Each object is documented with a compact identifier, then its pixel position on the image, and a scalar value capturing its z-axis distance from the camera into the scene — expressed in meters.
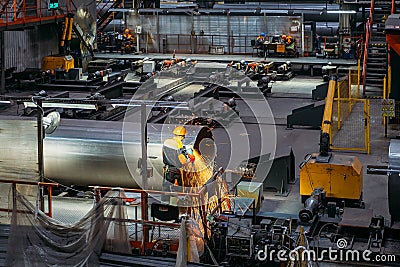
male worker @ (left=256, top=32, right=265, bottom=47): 37.42
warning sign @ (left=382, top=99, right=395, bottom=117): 22.08
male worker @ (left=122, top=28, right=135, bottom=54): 40.41
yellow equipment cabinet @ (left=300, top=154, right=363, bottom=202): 16.75
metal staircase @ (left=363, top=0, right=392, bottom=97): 27.69
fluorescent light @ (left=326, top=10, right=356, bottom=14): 34.59
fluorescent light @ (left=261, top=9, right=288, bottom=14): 38.91
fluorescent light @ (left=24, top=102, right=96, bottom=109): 13.81
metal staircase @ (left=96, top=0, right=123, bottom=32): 43.19
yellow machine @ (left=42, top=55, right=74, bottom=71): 35.69
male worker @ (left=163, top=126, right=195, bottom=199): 15.95
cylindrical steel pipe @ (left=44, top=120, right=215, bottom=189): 16.59
